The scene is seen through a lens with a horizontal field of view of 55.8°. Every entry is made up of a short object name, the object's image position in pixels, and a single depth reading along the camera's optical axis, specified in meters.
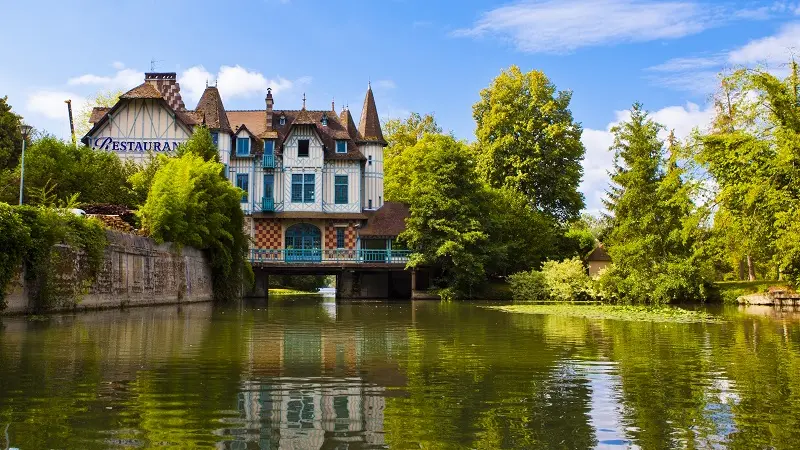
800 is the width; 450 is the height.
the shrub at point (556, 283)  42.53
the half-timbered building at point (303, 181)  47.12
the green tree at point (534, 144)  49.25
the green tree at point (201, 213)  30.22
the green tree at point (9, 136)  44.38
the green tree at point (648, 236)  36.22
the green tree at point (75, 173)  34.00
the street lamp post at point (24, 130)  23.62
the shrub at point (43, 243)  18.70
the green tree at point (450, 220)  41.56
